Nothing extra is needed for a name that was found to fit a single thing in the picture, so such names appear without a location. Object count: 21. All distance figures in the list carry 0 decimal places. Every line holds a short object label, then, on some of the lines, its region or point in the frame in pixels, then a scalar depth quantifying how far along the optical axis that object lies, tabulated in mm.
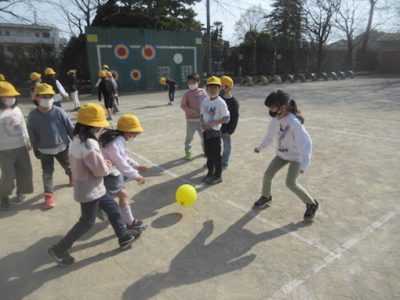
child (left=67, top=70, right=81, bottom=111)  13648
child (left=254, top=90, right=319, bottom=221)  3707
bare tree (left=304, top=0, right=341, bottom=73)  37125
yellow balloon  4250
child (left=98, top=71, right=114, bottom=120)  11000
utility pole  23875
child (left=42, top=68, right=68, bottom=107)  8577
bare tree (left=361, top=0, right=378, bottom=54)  41281
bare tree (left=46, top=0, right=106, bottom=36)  25781
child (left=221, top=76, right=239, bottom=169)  5430
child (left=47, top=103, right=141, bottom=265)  2922
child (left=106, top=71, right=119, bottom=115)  11266
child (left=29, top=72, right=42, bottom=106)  7551
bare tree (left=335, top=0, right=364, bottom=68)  40375
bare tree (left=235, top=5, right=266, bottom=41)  48369
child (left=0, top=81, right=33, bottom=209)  4250
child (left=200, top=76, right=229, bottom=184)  5070
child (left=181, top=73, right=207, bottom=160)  6148
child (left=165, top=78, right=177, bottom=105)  14664
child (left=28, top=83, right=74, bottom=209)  4359
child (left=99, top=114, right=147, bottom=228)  3363
